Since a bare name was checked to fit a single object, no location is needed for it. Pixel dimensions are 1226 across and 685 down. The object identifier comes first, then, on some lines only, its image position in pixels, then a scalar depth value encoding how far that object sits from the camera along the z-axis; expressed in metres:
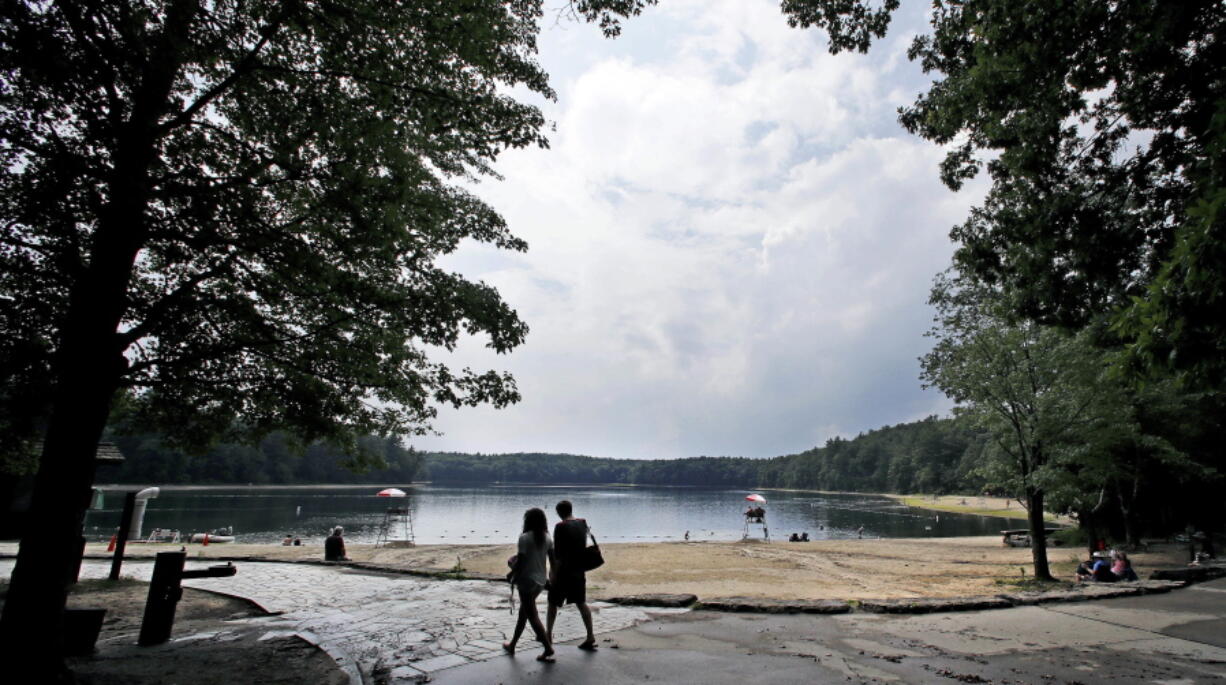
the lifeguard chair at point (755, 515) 37.56
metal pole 12.34
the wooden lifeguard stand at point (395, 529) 33.12
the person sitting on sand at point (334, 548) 17.11
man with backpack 6.74
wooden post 7.08
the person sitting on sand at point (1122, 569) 12.95
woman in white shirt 6.21
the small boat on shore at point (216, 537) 31.04
